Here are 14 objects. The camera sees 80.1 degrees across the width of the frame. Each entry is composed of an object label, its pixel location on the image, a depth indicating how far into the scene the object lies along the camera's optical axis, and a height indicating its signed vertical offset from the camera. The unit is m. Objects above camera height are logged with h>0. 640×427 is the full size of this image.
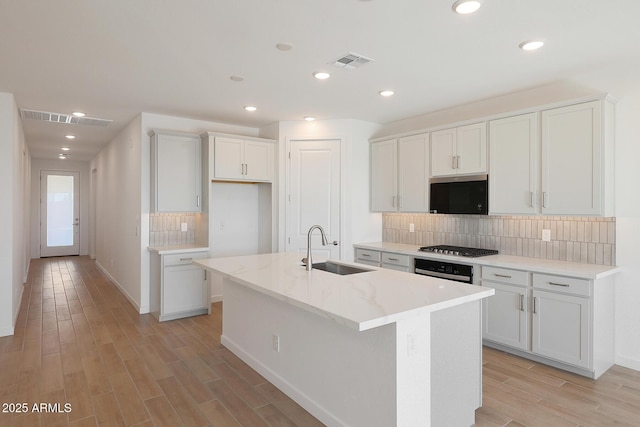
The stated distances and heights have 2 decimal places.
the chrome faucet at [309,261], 2.96 -0.39
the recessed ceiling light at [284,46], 2.72 +1.20
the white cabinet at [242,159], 4.86 +0.70
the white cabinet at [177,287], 4.53 -0.92
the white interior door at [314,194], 5.09 +0.25
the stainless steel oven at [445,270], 3.78 -0.60
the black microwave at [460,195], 3.93 +0.19
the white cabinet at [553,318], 3.04 -0.91
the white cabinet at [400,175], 4.56 +0.48
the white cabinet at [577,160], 3.11 +0.45
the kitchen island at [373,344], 1.95 -0.79
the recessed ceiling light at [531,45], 2.64 +1.18
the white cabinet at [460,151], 3.94 +0.67
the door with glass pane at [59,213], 9.88 -0.03
